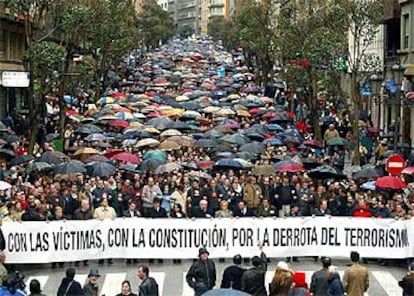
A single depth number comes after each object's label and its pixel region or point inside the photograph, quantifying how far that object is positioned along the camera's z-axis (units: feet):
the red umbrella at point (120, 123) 135.48
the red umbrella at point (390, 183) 79.71
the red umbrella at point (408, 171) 89.56
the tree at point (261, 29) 235.40
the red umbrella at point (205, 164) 98.94
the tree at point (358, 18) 128.61
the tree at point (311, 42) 133.80
